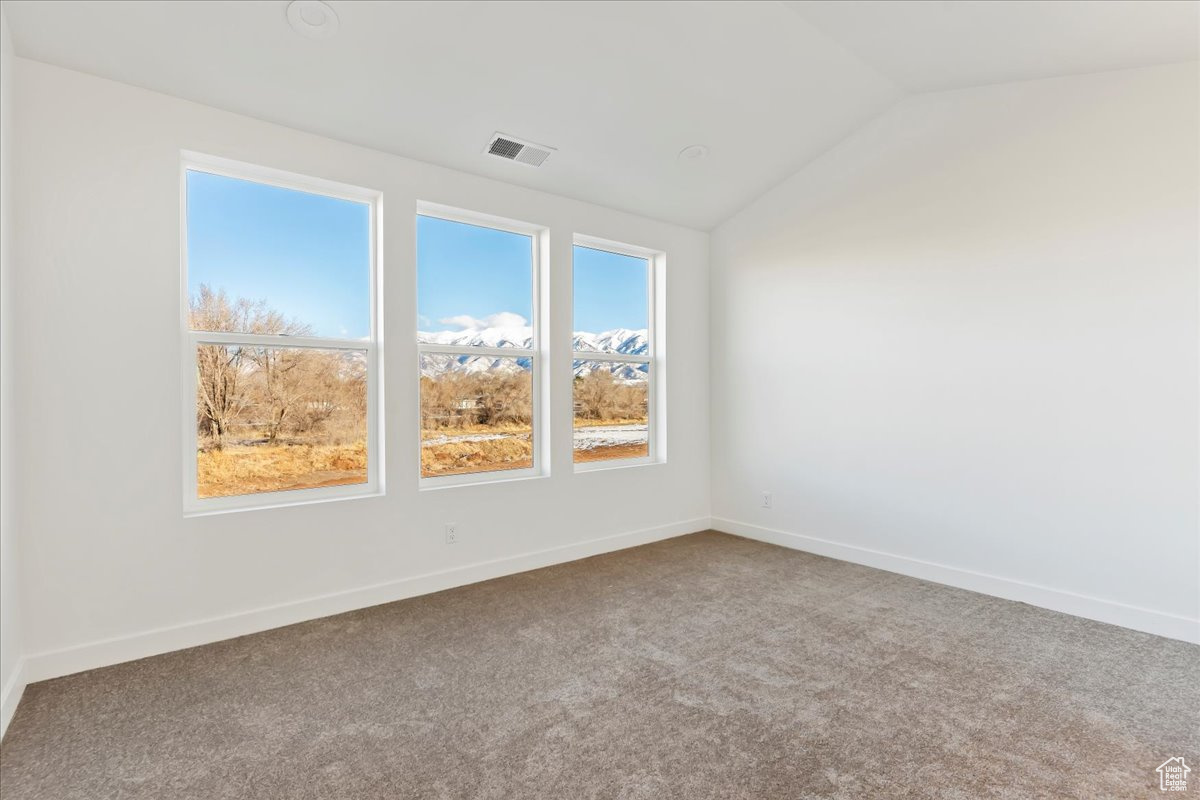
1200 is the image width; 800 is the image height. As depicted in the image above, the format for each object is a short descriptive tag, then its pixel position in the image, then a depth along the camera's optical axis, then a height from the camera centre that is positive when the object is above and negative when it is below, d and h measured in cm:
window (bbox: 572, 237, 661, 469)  452 +34
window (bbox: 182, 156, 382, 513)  296 +34
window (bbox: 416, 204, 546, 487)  371 +34
